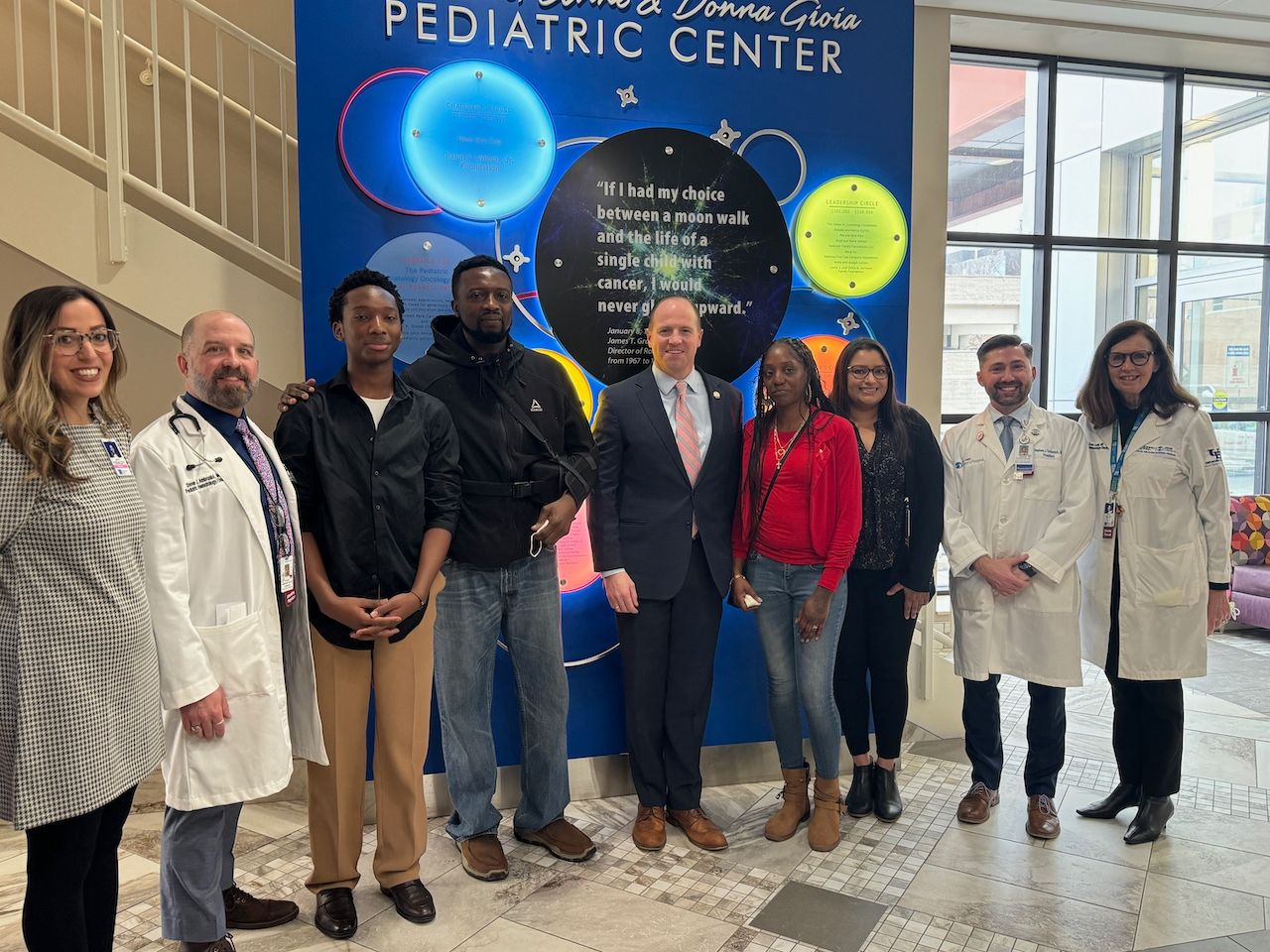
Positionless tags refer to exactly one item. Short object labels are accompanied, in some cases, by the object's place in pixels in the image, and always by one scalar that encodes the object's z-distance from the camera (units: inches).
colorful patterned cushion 241.1
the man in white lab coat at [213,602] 76.8
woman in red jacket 112.1
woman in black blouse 118.2
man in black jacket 105.3
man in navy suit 113.4
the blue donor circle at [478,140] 120.6
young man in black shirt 92.7
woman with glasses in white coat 115.0
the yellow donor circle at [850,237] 135.0
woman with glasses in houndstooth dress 63.2
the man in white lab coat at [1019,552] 117.5
